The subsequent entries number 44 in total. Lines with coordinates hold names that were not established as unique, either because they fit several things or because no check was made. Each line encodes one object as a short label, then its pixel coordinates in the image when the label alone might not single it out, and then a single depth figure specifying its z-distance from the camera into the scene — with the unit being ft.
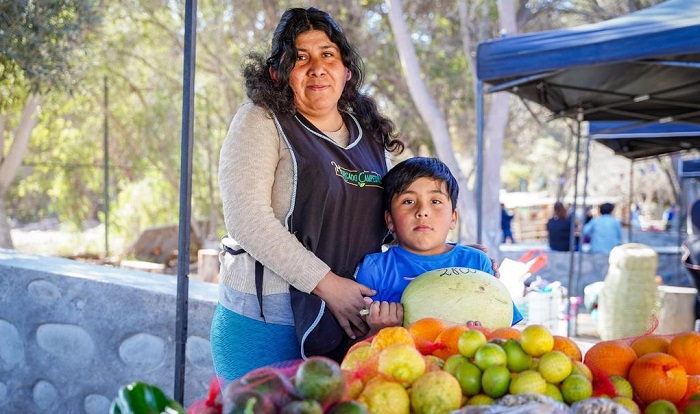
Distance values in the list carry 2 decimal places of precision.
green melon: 6.86
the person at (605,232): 37.58
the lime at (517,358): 5.14
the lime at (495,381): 4.90
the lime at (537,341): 5.20
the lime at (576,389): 4.91
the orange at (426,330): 5.95
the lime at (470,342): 5.21
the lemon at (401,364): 4.91
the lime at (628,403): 4.99
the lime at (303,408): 4.09
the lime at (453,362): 5.22
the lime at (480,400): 4.86
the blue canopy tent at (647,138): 31.07
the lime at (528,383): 4.82
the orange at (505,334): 5.79
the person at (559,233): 39.50
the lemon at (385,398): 4.67
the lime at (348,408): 4.24
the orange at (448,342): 5.69
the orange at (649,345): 6.17
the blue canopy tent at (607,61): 12.86
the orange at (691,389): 5.46
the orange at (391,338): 5.44
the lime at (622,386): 5.38
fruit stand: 4.28
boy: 7.71
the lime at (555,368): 5.02
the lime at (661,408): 5.12
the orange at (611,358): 5.78
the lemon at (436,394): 4.67
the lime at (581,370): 5.16
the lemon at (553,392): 4.88
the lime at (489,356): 5.04
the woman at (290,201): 7.01
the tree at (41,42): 20.68
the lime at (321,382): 4.27
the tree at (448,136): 29.27
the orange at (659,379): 5.42
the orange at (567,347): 5.73
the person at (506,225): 50.39
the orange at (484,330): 5.88
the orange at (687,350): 5.90
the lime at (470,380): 5.00
